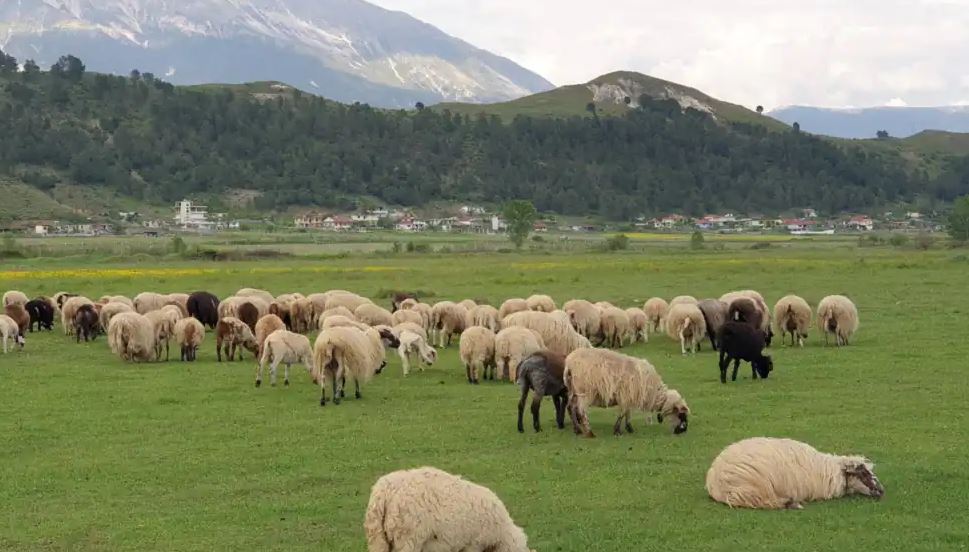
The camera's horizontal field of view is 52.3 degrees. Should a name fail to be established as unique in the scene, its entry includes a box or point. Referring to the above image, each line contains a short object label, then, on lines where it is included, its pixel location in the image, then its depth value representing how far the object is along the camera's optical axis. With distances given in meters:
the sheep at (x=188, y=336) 25.25
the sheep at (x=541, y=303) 29.12
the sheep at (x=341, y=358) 18.62
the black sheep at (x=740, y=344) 20.39
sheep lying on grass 11.49
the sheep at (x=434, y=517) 8.81
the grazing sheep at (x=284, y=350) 21.03
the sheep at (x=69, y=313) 30.94
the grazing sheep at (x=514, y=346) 20.39
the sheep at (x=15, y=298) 33.08
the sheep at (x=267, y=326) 24.38
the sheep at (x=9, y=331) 26.53
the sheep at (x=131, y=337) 24.78
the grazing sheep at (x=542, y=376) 15.91
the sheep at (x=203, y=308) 31.05
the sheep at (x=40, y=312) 32.12
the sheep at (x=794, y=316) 26.75
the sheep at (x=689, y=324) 26.11
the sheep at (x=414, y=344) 23.08
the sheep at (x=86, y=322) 29.64
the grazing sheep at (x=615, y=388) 15.33
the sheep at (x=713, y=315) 26.83
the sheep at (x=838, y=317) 26.22
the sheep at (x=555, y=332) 22.20
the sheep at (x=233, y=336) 25.19
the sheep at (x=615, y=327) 27.45
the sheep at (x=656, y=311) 30.27
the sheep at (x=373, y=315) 27.30
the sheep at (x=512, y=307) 28.59
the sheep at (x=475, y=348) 21.06
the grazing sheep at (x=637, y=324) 28.14
